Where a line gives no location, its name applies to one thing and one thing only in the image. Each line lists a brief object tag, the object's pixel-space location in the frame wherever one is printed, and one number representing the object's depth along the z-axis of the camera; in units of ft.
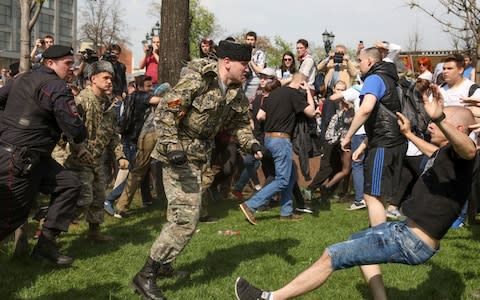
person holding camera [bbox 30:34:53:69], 40.73
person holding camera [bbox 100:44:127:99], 38.22
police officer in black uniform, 16.43
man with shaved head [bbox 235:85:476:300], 13.19
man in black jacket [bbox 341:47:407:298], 18.73
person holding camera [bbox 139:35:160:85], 41.32
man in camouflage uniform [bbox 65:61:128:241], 22.65
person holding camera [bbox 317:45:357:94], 44.16
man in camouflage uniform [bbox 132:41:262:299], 16.61
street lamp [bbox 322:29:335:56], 74.84
